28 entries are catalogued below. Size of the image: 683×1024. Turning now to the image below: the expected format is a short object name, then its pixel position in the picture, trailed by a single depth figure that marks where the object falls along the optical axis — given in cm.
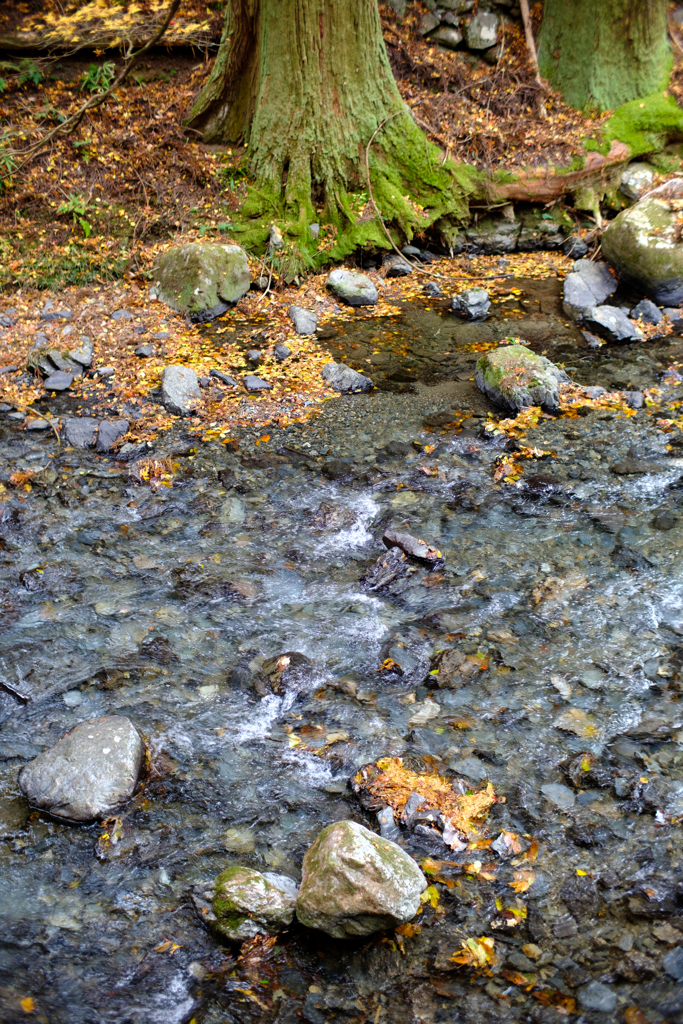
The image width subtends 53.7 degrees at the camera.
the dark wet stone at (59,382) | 694
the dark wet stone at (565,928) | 265
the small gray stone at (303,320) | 826
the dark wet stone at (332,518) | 525
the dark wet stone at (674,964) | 245
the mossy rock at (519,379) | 662
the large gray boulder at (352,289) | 898
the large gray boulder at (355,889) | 258
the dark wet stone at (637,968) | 248
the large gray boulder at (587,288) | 852
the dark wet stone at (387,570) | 466
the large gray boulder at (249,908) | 267
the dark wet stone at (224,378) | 711
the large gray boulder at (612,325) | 792
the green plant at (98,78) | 1023
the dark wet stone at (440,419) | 648
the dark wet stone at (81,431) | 617
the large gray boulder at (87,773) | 315
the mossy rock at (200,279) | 834
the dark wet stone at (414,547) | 478
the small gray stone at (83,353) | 727
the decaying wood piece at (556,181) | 1067
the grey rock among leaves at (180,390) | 663
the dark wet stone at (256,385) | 708
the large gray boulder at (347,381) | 717
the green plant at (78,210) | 892
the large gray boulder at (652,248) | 826
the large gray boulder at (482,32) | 1187
